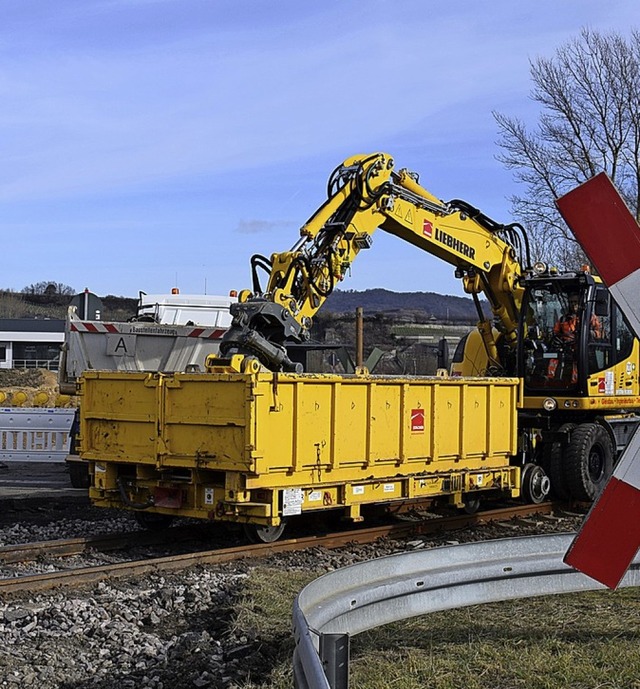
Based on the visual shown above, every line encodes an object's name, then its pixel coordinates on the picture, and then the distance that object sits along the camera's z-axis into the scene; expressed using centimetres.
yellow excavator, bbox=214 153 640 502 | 1266
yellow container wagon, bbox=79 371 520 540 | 990
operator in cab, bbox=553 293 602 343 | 1474
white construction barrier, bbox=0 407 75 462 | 1847
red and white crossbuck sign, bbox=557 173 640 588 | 383
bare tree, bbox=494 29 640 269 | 3269
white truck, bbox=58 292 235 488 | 1612
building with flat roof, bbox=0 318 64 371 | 7244
